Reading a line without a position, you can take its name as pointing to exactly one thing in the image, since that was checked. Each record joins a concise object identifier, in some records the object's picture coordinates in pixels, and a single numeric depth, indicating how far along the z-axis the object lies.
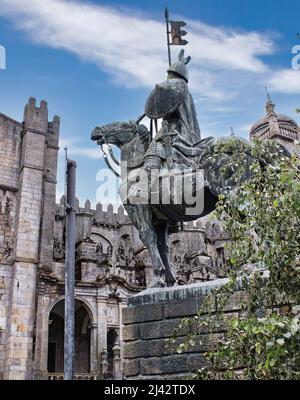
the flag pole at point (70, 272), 8.67
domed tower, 38.97
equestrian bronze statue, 6.18
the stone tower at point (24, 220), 22.14
